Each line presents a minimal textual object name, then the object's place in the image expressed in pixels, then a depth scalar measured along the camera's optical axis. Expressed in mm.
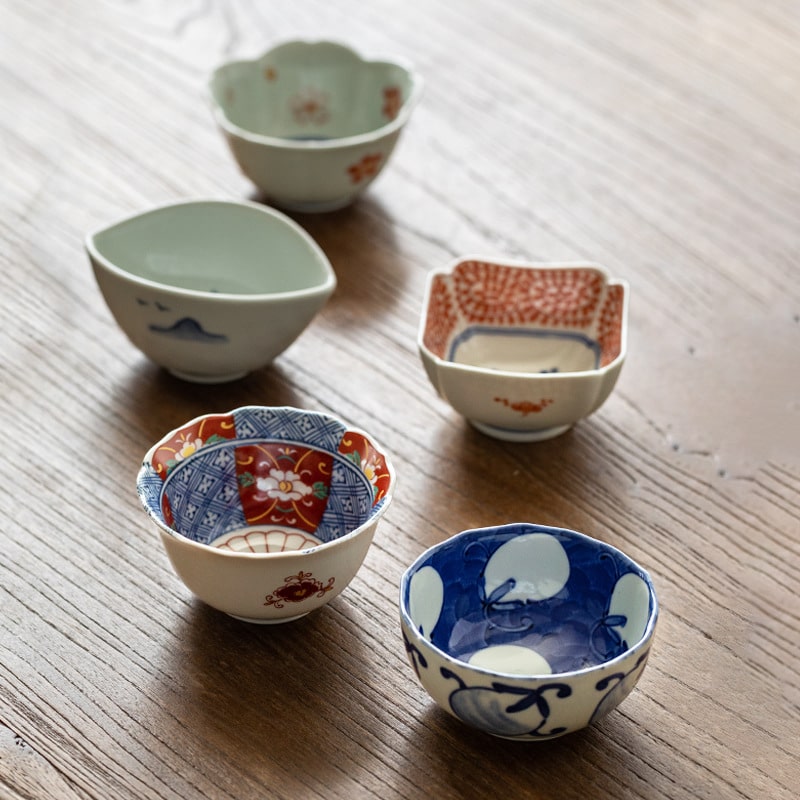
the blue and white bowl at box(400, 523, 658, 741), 926
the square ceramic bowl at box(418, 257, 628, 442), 1075
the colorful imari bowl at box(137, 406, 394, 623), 962
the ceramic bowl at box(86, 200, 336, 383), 1037
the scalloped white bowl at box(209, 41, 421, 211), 1176
